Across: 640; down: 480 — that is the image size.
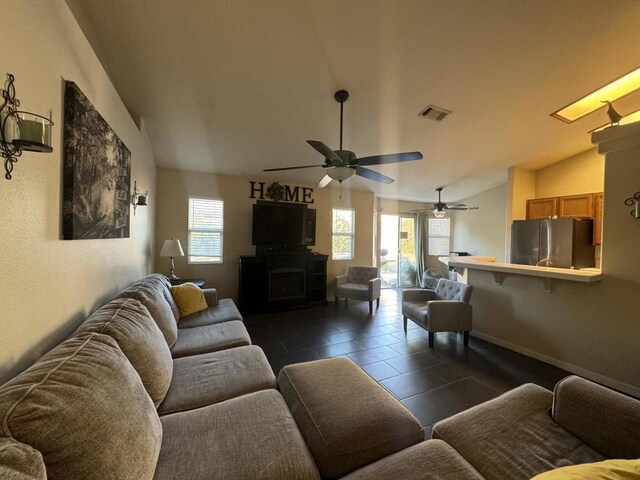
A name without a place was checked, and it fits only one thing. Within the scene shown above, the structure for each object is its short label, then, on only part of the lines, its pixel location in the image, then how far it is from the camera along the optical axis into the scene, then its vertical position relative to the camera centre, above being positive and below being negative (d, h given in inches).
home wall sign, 192.5 +36.5
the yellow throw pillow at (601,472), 28.2 -26.1
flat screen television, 184.9 +9.8
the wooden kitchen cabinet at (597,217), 168.2 +19.3
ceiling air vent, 122.2 +64.1
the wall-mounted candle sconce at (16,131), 35.8 +14.6
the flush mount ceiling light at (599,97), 117.1 +74.9
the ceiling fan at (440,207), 213.8 +30.1
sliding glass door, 288.8 -13.4
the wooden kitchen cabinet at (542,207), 191.2 +28.9
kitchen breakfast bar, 98.8 -12.4
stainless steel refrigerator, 165.3 +1.1
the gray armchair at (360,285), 189.2 -35.9
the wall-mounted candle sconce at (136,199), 105.5 +14.9
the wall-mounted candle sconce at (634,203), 87.1 +15.2
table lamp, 148.2 -8.2
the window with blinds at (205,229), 182.2 +4.8
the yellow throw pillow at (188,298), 112.2 -28.6
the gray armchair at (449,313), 125.0 -36.5
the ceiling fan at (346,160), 96.0 +31.2
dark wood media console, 180.5 -32.6
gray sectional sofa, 28.5 -33.5
